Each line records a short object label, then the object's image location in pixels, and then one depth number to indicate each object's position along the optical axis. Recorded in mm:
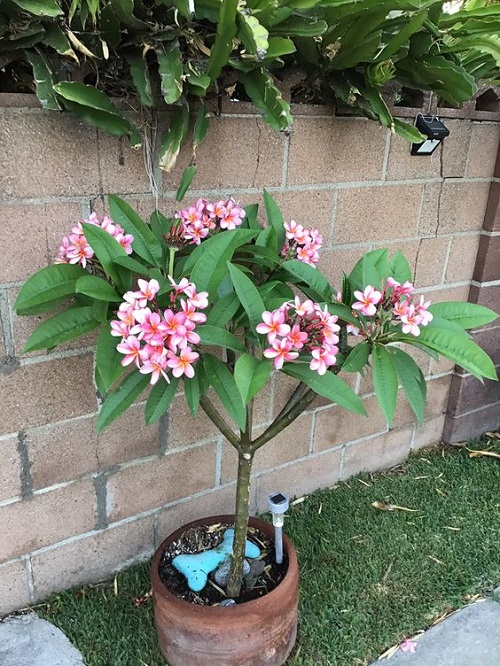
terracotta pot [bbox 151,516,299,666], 1493
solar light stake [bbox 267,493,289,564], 1574
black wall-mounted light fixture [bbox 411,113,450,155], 2041
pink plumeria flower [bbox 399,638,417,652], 1774
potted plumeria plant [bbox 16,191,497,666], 1195
